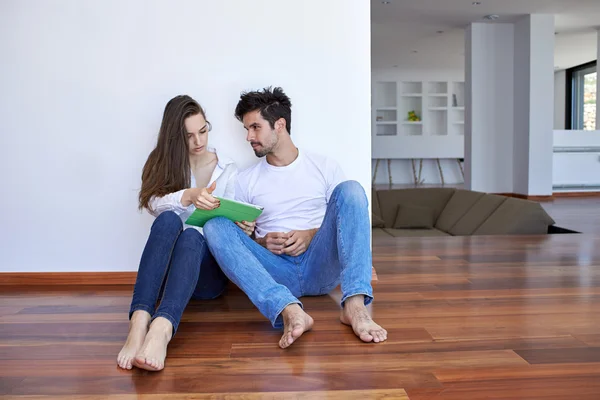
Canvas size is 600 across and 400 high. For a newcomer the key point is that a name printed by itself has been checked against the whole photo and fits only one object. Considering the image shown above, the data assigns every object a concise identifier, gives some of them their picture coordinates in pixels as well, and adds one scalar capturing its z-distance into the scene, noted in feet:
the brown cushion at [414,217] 19.26
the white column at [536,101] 26.43
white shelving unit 41.42
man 5.99
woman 5.40
